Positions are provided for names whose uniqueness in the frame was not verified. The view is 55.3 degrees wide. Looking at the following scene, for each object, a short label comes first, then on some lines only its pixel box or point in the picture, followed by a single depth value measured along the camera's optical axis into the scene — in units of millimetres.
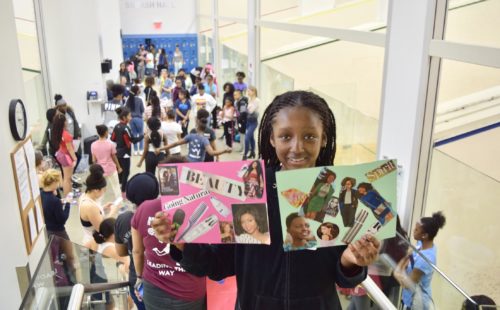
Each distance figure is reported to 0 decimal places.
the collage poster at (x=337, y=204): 1560
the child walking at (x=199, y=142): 6387
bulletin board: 3568
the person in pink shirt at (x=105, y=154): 6461
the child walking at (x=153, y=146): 6602
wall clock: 3516
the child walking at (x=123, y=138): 6820
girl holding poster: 1619
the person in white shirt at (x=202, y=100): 10039
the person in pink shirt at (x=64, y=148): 6500
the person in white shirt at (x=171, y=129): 7426
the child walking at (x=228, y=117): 9897
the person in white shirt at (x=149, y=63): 19047
